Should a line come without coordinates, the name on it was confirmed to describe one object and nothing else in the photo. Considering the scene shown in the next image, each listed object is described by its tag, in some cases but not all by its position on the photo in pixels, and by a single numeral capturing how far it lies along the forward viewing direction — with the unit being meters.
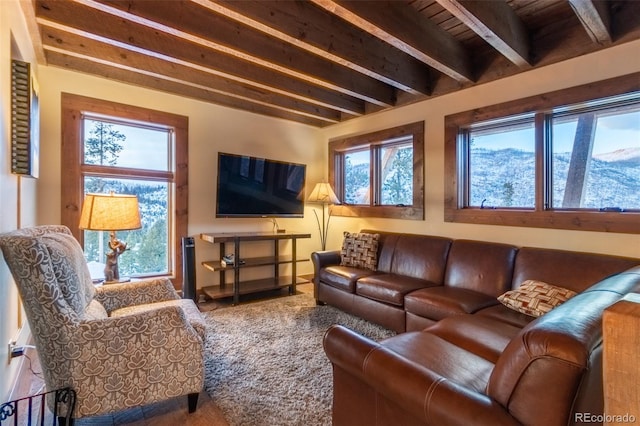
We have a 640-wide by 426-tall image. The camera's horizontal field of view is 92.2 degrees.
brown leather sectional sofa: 0.82
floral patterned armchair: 1.38
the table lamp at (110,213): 2.31
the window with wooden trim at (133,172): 3.04
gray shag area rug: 1.78
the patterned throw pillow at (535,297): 2.06
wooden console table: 3.62
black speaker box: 3.31
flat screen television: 3.89
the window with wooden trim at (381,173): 3.74
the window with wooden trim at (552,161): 2.37
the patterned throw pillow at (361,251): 3.60
